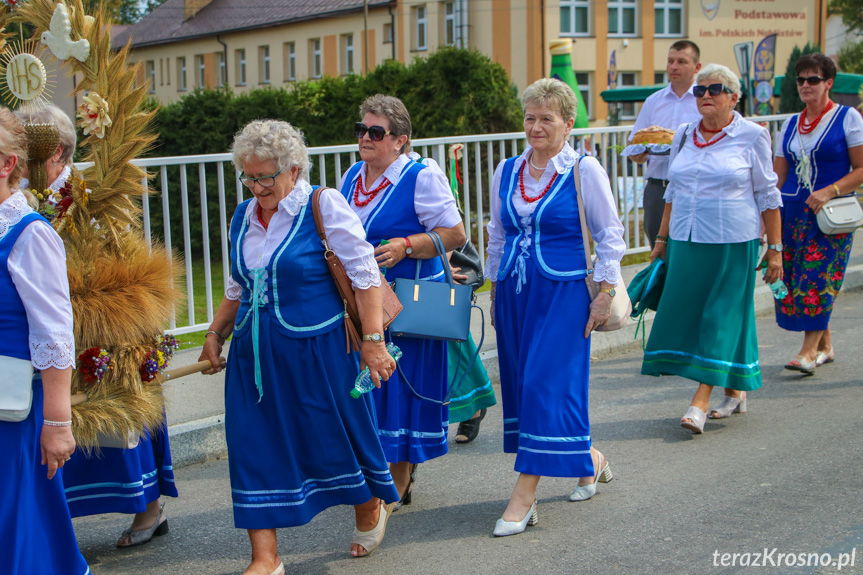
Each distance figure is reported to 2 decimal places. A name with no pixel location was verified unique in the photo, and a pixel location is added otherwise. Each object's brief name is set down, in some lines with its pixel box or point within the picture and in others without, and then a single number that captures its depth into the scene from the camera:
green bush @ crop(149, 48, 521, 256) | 15.92
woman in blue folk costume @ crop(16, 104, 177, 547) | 3.78
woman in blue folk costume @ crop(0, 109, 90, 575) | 2.78
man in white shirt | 7.26
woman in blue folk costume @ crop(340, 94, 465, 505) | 4.43
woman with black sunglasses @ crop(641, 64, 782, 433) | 5.56
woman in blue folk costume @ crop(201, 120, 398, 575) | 3.59
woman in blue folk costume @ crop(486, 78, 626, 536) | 4.21
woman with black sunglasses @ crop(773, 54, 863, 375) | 6.59
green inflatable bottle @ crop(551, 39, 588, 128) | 16.41
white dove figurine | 3.40
